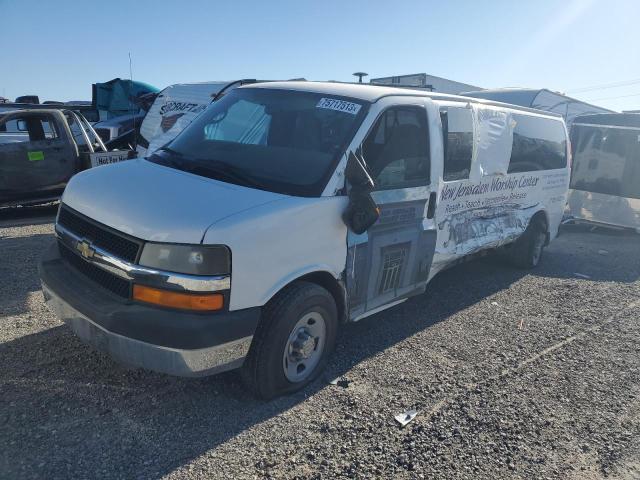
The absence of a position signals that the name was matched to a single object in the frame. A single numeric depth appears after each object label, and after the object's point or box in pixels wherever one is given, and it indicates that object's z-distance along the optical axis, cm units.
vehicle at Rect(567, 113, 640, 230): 930
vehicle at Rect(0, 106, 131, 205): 783
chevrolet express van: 274
